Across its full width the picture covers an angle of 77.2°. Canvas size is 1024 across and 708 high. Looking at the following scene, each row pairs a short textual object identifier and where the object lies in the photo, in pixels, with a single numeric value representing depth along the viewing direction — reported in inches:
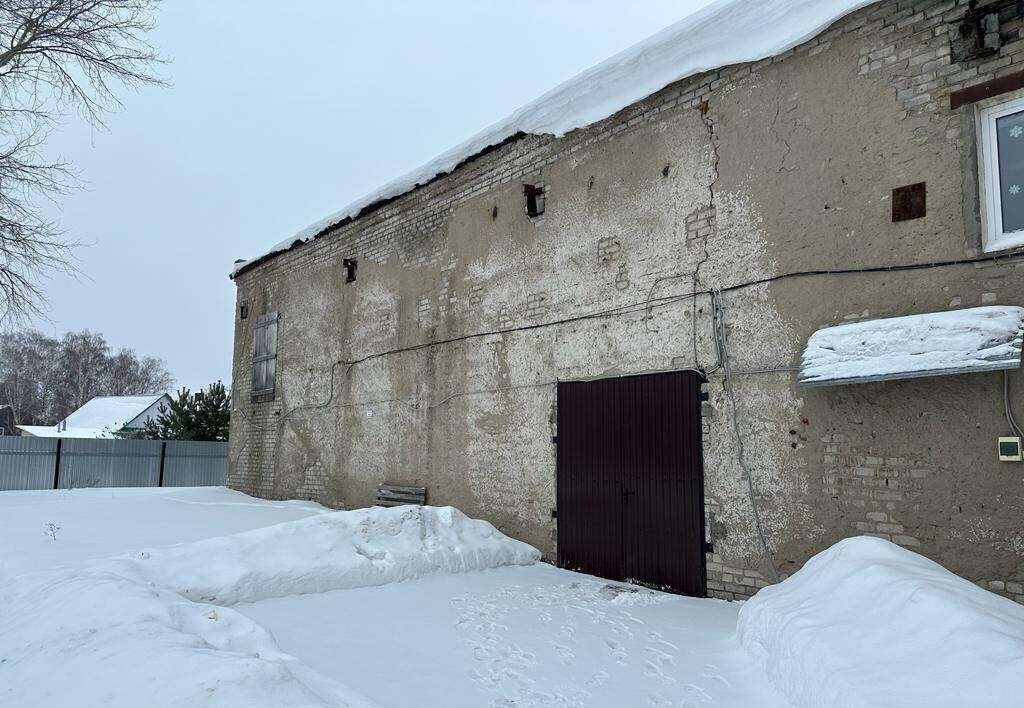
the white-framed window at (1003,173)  166.6
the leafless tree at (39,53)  418.3
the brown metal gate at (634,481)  226.5
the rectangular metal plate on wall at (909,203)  180.6
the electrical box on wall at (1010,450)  157.8
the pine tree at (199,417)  745.0
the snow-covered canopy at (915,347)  154.5
